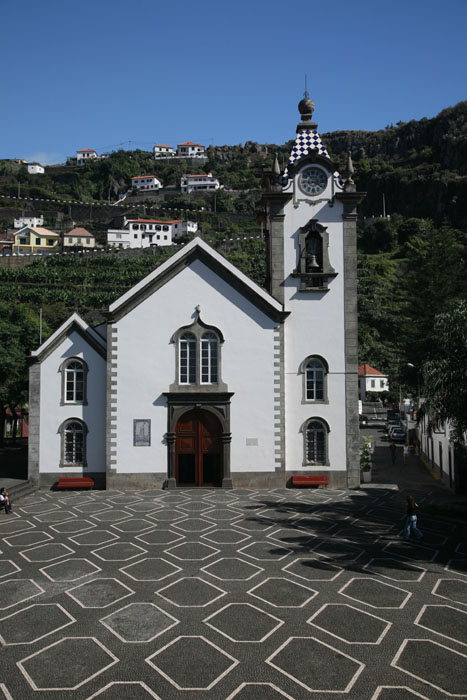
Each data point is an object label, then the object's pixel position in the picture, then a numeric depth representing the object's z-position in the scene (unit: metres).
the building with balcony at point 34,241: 141.12
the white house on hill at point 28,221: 157.88
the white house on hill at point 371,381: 90.75
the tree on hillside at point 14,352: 35.38
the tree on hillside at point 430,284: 51.94
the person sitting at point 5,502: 20.42
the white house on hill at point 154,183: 198.88
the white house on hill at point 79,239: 144.00
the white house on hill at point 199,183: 191.12
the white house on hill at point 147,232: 149.38
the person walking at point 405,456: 35.78
